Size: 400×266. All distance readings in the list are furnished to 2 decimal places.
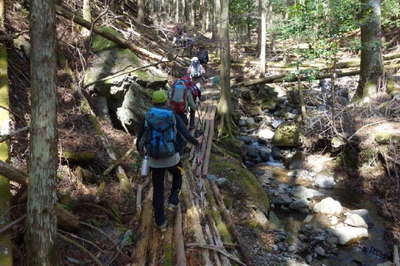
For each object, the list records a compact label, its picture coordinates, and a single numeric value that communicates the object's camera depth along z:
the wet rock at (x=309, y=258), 7.85
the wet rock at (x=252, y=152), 15.24
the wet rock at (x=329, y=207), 10.03
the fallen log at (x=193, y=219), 5.30
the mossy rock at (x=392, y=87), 13.35
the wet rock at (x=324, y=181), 12.33
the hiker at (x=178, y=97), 8.70
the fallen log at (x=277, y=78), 16.14
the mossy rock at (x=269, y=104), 20.56
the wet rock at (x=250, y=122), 18.56
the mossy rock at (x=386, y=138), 10.74
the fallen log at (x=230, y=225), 6.04
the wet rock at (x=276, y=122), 18.62
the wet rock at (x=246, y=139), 16.31
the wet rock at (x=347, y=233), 8.70
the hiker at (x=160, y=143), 5.26
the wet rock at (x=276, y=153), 15.30
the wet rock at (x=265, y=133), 17.28
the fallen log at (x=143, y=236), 5.11
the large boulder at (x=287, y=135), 15.68
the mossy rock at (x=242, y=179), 9.44
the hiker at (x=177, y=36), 23.80
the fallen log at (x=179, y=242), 5.00
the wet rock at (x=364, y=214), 9.74
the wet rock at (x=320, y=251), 8.21
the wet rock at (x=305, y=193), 11.43
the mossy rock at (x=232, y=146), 13.48
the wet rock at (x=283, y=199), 10.82
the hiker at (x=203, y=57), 18.39
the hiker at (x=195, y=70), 12.23
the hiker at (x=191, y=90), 9.92
